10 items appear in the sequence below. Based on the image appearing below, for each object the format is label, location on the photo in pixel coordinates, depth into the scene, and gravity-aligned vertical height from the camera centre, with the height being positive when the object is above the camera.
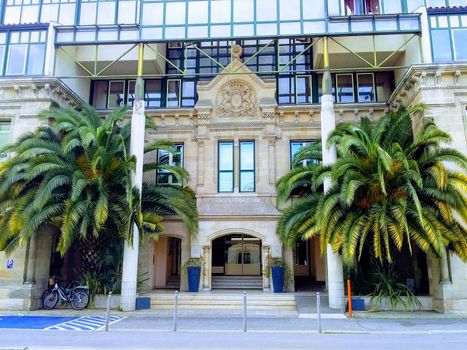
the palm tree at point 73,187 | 15.27 +2.96
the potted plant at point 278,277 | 18.86 -0.67
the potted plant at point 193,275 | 19.27 -0.58
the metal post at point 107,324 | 11.81 -1.79
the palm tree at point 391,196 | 14.30 +2.37
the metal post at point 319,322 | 11.55 -1.68
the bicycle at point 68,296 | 16.61 -1.37
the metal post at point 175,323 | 11.80 -1.73
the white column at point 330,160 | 15.79 +4.17
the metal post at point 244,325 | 11.66 -1.79
